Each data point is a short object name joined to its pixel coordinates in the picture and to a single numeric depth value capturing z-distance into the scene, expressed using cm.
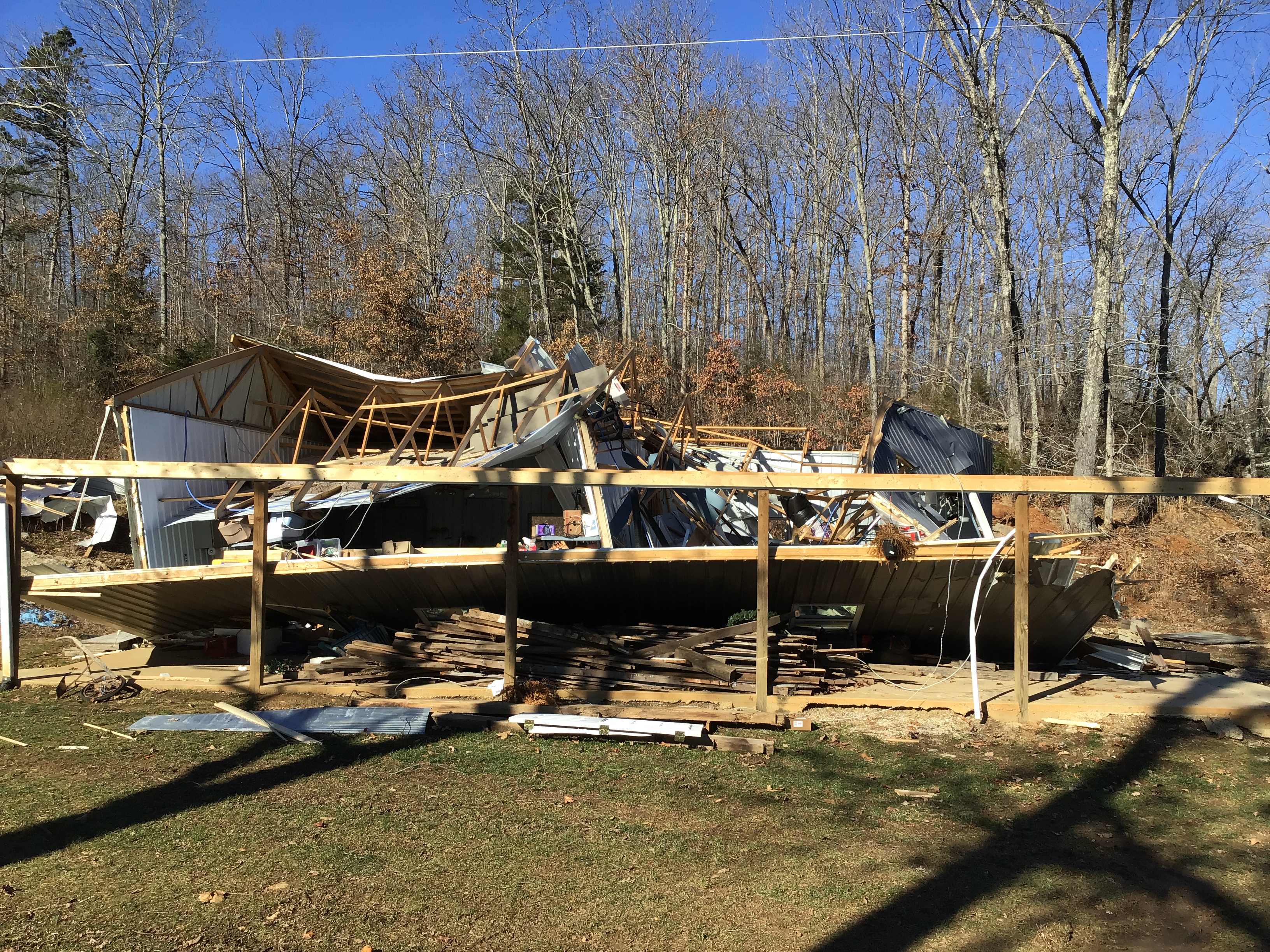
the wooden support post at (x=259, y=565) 803
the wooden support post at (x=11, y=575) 823
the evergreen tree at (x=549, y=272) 2866
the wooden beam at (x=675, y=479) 726
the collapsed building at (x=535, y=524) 870
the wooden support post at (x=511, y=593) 798
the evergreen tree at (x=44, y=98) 2725
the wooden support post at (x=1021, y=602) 748
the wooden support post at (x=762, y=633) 762
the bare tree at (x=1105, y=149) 1697
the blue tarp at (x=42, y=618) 1221
